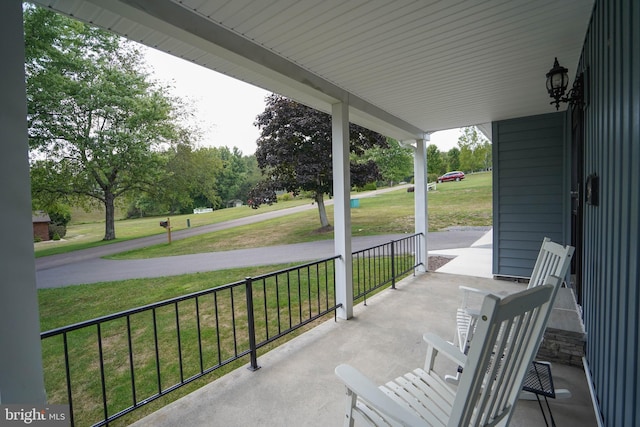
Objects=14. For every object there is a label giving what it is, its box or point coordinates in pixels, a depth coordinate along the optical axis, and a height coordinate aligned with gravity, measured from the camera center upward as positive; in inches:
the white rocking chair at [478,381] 36.2 -28.7
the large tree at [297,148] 374.6 +65.5
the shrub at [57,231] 512.5 -40.2
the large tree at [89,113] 354.3 +126.6
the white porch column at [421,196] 219.2 -1.3
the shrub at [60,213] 396.9 -8.3
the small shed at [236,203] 965.9 -5.7
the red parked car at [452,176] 1039.6 +58.3
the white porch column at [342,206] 135.9 -4.0
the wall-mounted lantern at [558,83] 98.5 +35.6
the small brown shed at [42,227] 474.6 -29.7
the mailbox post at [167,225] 472.4 -33.8
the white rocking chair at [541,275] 69.6 -24.8
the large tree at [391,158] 683.4 +88.5
